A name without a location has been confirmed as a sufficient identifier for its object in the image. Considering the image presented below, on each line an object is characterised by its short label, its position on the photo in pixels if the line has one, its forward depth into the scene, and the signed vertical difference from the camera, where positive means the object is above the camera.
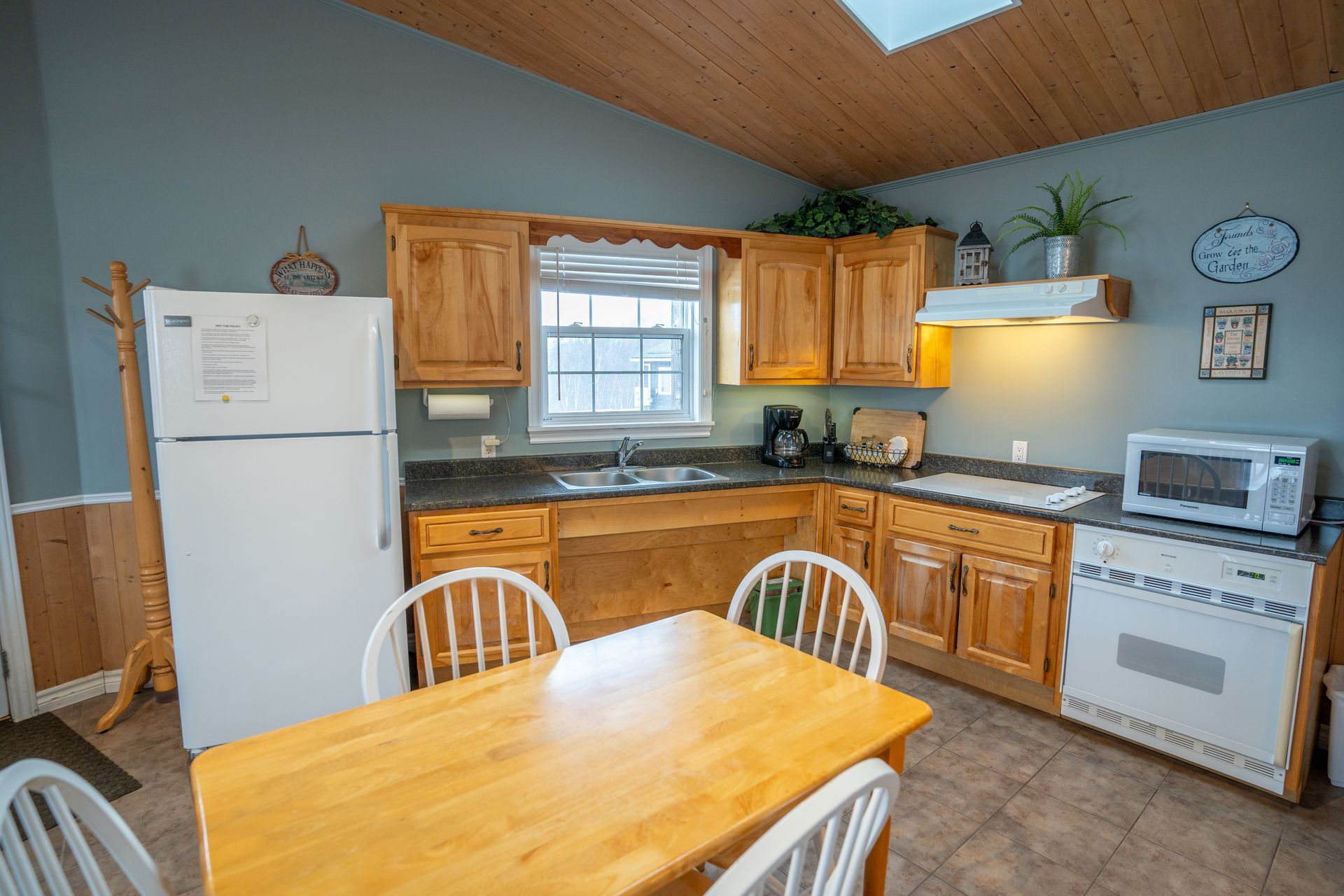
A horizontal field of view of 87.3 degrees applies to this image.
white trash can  2.33 -1.17
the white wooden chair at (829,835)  0.78 -0.54
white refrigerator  2.32 -0.39
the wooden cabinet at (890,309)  3.39 +0.37
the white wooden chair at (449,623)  1.50 -0.56
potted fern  2.92 +0.67
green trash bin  3.51 -1.13
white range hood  2.71 +0.32
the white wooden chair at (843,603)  1.66 -0.56
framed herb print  2.65 +0.15
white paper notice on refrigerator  2.31 +0.08
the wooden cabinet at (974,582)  2.76 -0.84
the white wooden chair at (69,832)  0.86 -0.57
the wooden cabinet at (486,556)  2.77 -0.70
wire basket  3.75 -0.39
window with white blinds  3.50 +0.22
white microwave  2.28 -0.33
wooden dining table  0.95 -0.64
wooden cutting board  3.74 -0.25
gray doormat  2.35 -1.31
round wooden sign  3.01 +0.46
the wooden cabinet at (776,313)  3.56 +0.36
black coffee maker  3.74 -0.30
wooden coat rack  2.65 -0.57
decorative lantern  3.23 +0.58
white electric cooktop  2.83 -0.47
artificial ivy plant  3.59 +0.85
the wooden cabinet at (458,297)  2.89 +0.36
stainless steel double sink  3.45 -0.47
